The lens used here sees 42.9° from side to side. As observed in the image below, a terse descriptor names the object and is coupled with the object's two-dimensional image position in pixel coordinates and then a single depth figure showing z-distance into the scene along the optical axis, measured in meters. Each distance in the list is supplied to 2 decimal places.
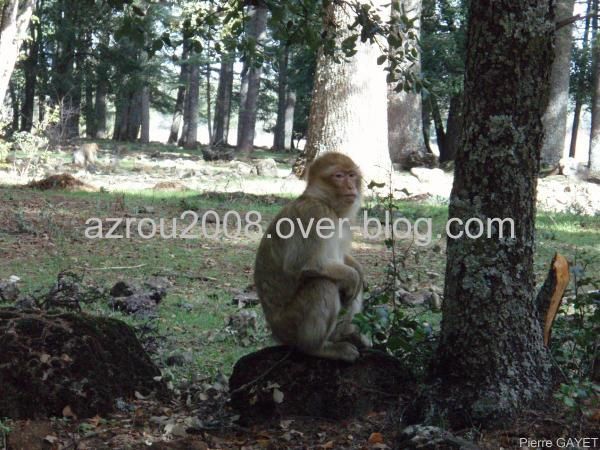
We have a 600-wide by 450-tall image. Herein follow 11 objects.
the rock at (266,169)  19.71
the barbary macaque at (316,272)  4.81
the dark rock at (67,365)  4.62
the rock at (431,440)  3.75
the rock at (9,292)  7.29
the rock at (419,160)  20.98
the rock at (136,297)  7.39
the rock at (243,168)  20.34
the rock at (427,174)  17.72
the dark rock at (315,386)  4.63
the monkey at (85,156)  21.38
